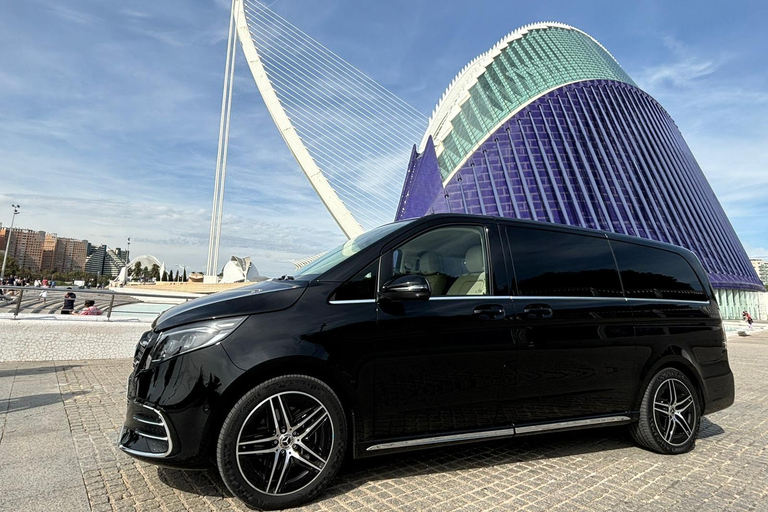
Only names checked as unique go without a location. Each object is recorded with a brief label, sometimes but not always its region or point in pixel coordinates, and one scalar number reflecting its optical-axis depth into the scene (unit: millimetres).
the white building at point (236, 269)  73856
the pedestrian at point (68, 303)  9688
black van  2637
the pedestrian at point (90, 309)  9969
